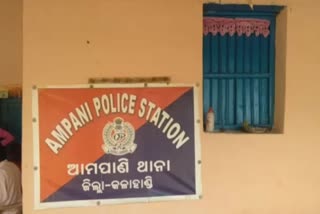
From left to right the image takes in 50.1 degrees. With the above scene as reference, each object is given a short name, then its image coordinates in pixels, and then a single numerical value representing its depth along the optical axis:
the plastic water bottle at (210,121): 1.95
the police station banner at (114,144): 1.73
